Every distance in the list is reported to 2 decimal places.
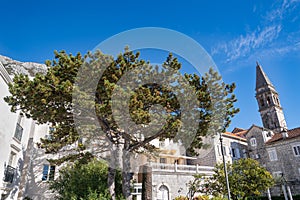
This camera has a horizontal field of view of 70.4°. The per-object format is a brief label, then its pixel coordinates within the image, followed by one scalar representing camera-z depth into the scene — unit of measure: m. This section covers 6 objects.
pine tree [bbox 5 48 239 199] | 8.73
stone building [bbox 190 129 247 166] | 25.58
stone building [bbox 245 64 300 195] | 24.56
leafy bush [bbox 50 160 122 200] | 11.85
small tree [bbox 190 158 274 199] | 12.84
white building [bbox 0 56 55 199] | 12.19
